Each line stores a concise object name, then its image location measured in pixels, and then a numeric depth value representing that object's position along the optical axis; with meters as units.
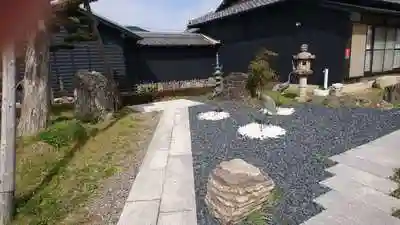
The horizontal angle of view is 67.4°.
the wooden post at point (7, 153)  3.52
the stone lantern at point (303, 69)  9.91
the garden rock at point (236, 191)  3.36
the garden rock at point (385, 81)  11.27
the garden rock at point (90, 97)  8.52
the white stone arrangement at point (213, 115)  8.30
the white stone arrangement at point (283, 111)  8.19
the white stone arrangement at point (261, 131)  6.25
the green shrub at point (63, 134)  6.15
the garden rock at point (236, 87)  10.81
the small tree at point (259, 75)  9.73
